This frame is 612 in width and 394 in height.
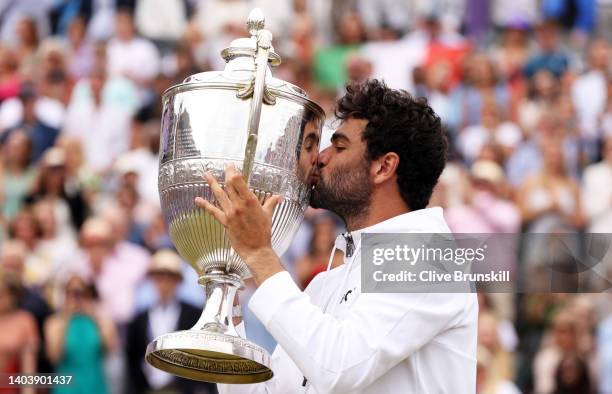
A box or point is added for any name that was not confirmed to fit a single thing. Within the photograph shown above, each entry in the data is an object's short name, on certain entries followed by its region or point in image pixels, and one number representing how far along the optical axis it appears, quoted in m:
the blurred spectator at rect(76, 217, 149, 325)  9.57
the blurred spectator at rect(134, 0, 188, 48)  13.53
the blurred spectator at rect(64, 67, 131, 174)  11.68
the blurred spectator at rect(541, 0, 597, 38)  13.34
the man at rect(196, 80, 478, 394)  4.29
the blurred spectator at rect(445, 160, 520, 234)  9.98
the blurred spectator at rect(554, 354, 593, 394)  8.73
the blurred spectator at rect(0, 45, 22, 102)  12.29
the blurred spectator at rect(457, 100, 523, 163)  11.18
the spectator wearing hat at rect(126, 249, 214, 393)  8.96
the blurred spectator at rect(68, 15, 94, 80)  12.77
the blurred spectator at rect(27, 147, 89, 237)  10.68
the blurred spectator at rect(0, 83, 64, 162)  11.53
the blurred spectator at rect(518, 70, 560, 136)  11.51
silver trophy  4.59
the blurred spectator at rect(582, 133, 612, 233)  10.21
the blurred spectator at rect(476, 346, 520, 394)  8.39
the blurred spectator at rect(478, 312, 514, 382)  8.66
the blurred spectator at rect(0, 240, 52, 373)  8.90
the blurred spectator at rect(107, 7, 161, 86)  12.62
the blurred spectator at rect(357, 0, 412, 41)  13.34
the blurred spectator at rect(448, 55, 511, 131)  11.79
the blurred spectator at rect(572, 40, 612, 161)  11.25
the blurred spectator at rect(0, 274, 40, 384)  8.63
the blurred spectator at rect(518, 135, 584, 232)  10.10
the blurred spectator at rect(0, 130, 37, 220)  10.83
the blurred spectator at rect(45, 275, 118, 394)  8.93
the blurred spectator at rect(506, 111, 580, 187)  10.80
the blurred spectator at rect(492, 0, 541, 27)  13.36
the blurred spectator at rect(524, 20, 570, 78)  12.30
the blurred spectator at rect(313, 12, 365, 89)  12.55
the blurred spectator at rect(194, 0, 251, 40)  13.29
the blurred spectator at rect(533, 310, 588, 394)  8.88
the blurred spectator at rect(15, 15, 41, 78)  12.99
